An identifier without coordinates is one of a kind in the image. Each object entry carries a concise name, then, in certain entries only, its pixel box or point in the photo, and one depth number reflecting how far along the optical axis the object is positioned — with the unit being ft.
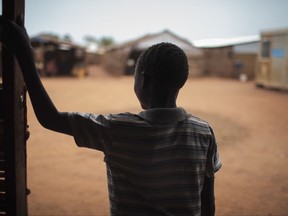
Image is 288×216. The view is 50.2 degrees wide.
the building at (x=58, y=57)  84.69
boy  3.53
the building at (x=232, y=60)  86.69
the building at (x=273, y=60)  52.13
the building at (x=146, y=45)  89.40
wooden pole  4.17
